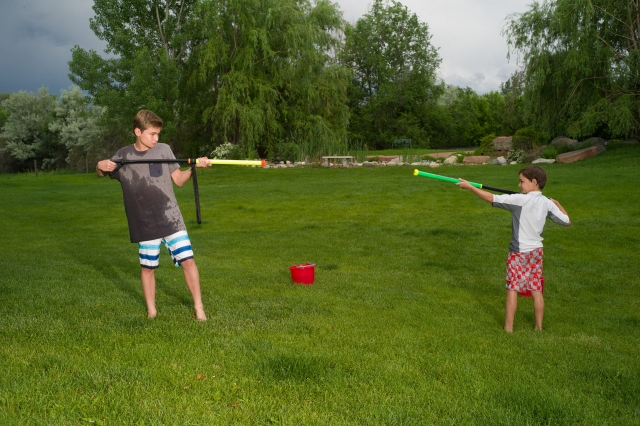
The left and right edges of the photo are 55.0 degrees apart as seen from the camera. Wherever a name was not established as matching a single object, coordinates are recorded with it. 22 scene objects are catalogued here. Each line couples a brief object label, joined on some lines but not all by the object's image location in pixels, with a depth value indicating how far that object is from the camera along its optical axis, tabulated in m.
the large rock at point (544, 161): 23.27
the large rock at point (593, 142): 25.12
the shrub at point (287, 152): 28.11
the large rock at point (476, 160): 25.77
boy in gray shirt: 5.04
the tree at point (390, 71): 50.00
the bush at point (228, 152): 27.67
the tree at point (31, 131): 47.91
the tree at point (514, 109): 29.30
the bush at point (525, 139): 26.25
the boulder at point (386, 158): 28.20
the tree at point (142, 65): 30.27
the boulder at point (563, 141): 26.18
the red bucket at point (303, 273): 7.16
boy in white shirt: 5.43
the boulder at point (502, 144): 29.36
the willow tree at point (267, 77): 28.36
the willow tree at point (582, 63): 22.81
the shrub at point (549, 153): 24.20
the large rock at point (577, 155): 22.94
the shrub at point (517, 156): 24.89
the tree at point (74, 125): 43.72
